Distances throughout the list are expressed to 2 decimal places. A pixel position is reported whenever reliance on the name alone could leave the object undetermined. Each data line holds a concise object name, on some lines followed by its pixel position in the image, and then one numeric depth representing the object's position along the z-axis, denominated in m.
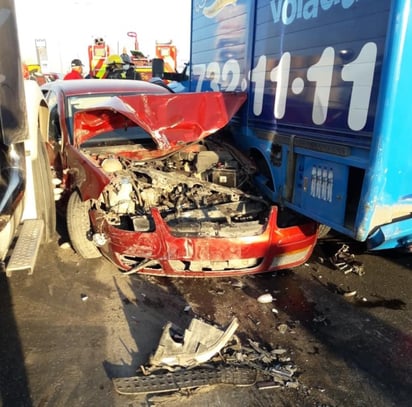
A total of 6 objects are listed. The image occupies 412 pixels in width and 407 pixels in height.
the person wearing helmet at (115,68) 12.35
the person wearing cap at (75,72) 10.75
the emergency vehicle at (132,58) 13.52
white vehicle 2.59
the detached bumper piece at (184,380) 2.47
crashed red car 3.58
